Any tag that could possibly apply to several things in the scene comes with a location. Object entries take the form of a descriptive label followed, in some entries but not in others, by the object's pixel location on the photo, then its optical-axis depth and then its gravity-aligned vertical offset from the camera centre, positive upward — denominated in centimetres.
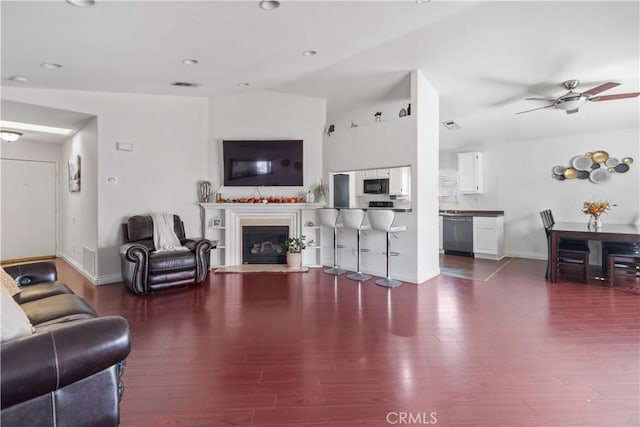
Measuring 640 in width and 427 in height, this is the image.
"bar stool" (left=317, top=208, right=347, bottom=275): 493 -24
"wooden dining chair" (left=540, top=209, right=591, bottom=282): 448 -68
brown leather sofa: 116 -65
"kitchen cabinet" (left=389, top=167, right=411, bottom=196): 647 +53
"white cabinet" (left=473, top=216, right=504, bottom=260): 631 -63
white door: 602 +2
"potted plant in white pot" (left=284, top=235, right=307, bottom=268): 519 -73
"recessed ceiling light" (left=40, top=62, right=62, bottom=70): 358 +167
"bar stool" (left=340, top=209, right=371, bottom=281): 459 -20
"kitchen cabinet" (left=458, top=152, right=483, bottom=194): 686 +74
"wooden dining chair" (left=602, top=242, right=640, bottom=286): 419 -72
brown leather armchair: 387 -68
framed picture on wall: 538 +64
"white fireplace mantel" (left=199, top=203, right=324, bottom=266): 529 -19
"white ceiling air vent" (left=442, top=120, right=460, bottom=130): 614 +163
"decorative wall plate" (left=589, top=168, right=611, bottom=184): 569 +54
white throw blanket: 438 -37
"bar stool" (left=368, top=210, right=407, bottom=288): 425 -24
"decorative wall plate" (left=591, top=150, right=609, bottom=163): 570 +90
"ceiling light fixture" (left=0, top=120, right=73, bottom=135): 519 +142
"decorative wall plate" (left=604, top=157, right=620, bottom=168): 564 +78
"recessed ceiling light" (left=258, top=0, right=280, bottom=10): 264 +174
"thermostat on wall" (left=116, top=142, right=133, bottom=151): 471 +96
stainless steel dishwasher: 665 -61
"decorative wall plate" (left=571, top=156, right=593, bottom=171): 584 +80
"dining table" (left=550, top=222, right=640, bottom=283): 399 -38
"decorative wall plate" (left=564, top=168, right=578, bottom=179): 594 +62
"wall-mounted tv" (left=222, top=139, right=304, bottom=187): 536 +81
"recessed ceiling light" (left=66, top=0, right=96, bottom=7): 251 +167
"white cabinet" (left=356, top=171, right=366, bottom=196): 708 +55
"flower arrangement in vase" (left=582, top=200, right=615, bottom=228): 472 -9
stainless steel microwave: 669 +47
